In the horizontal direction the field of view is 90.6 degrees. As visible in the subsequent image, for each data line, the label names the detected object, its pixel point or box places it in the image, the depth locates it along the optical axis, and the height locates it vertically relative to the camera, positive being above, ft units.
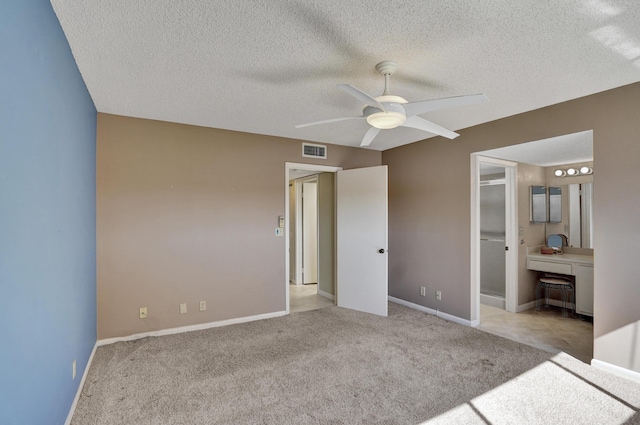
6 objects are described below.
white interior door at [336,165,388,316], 14.51 -1.34
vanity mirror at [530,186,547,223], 15.64 +0.25
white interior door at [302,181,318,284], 20.66 -1.19
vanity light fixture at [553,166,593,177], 14.85 +1.86
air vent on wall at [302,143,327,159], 15.26 +2.97
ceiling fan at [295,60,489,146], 6.76 +2.38
